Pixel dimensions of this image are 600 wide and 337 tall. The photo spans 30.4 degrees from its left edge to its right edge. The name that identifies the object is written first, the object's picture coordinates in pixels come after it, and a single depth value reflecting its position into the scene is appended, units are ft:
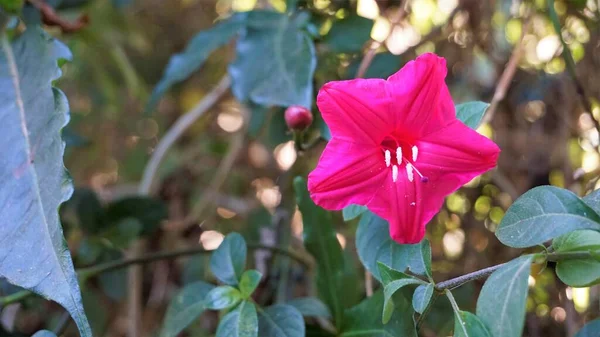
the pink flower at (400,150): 0.45
